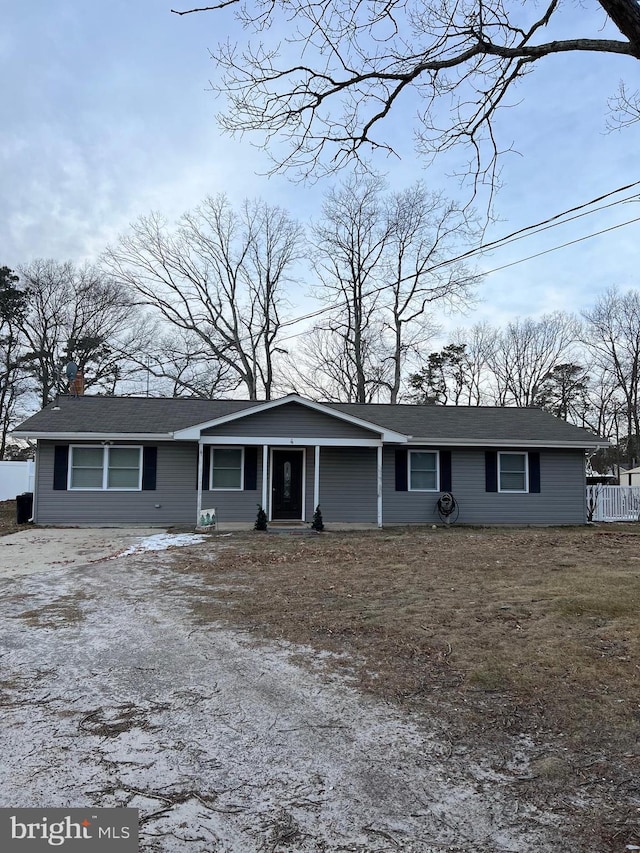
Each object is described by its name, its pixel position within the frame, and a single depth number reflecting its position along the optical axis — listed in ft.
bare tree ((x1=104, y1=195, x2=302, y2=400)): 96.58
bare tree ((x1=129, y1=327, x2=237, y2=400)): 99.86
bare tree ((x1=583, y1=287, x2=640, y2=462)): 112.27
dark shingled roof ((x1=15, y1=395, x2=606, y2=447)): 49.01
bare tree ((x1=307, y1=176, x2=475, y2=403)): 87.81
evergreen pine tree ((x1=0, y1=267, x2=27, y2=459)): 98.17
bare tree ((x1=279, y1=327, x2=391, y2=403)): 101.71
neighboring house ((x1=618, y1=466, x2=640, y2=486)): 96.84
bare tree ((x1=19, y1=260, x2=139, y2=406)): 100.42
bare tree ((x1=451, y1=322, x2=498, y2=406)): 120.78
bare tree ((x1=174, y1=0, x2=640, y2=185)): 13.66
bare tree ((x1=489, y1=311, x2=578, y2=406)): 119.24
